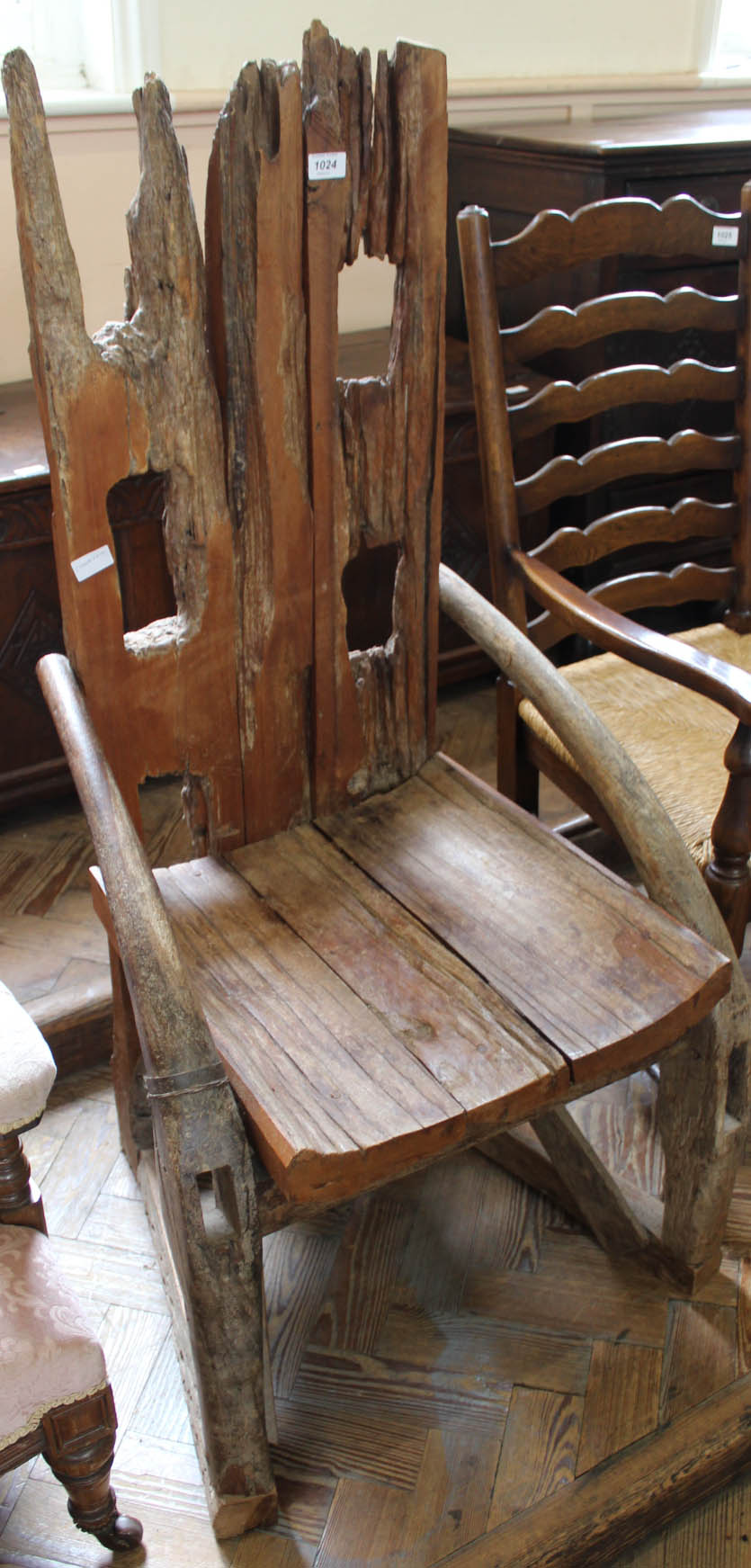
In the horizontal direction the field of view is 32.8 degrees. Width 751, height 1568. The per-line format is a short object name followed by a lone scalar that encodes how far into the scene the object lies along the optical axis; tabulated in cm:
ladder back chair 158
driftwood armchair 112
